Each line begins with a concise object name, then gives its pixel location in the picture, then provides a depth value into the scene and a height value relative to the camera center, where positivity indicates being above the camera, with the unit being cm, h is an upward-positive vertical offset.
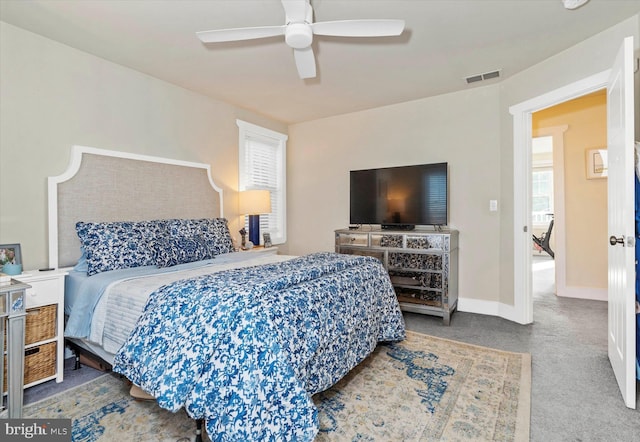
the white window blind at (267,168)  438 +78
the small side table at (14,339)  173 -62
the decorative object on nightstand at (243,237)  398 -18
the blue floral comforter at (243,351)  140 -61
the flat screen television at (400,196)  374 +31
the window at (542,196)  792 +61
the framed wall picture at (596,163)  412 +73
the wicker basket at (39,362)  213 -93
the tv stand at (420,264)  342 -47
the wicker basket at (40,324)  213 -67
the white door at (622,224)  189 -3
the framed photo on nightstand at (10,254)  228 -22
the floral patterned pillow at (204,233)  293 -10
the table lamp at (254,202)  399 +25
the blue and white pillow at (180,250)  268 -23
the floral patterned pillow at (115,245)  245 -17
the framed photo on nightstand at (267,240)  432 -24
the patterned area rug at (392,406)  170 -109
